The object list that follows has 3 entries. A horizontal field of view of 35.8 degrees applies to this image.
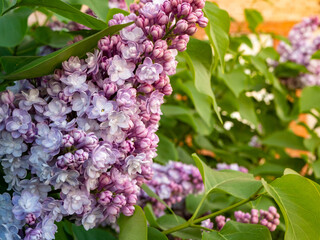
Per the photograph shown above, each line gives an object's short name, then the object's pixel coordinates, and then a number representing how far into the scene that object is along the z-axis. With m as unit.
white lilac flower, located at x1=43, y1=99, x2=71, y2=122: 0.48
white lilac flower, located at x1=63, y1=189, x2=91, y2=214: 0.48
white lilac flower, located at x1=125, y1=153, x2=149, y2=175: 0.49
